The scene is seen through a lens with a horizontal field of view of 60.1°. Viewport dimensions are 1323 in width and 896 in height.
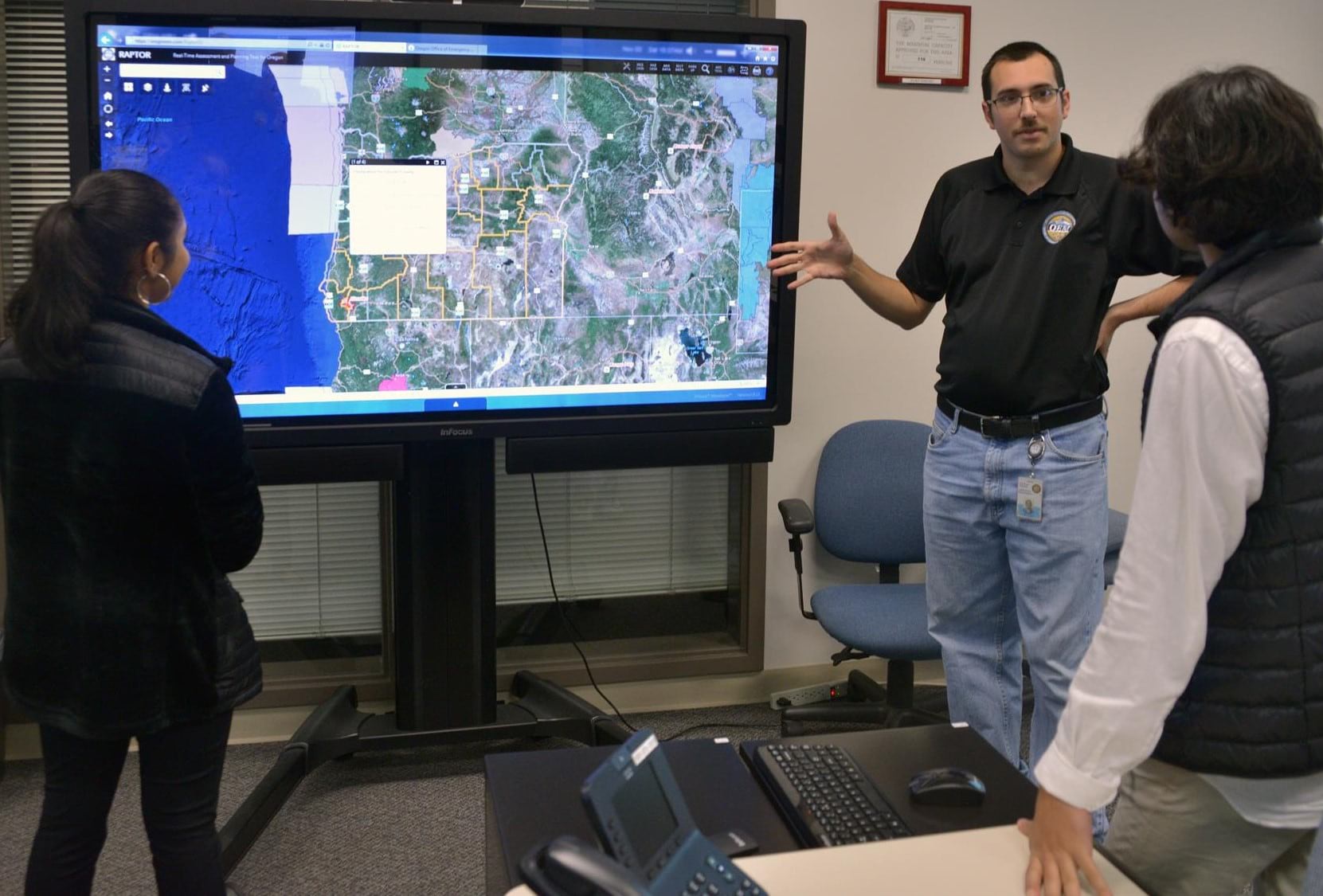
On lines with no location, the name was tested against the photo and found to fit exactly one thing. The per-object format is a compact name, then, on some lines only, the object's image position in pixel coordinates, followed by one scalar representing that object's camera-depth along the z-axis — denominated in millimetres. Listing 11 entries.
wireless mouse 1380
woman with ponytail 1755
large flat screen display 2529
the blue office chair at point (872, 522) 3252
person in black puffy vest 1143
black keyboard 1306
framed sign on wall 3418
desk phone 1032
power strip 3551
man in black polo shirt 2387
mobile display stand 2889
